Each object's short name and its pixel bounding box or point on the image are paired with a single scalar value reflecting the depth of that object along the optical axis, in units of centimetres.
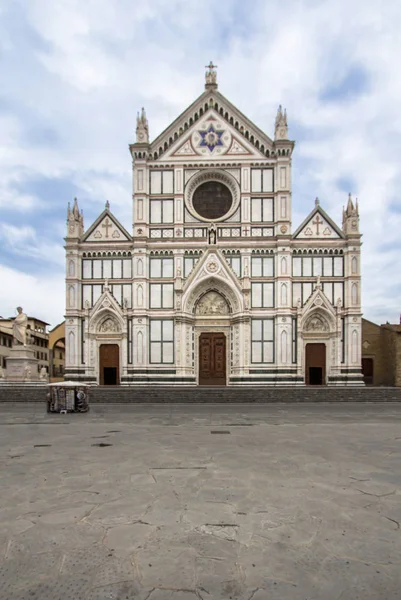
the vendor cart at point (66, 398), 1928
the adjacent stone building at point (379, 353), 3588
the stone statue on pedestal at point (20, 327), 3106
